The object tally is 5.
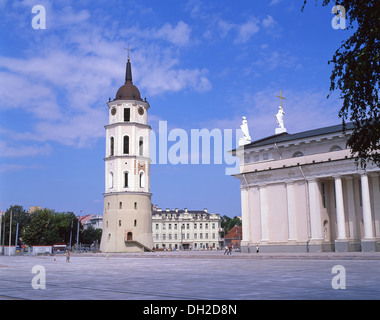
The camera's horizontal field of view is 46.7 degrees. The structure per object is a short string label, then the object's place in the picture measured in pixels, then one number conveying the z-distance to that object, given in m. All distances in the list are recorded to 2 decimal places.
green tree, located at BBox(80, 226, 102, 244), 131.38
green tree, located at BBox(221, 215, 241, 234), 172.38
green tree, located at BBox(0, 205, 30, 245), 113.50
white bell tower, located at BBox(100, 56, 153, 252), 76.88
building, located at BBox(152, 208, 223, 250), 145.62
